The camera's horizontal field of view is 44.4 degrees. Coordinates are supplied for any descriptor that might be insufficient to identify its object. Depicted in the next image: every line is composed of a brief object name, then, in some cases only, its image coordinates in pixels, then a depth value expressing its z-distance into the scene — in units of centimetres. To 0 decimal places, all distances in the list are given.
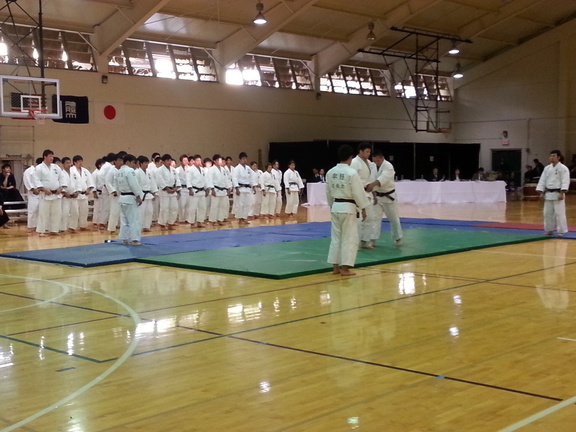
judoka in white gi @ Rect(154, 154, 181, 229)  1527
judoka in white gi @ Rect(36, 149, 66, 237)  1423
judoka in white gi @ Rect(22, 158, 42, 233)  1417
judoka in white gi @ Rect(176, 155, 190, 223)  1609
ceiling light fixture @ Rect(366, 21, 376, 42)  2311
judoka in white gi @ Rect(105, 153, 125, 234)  1455
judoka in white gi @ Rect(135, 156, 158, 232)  1318
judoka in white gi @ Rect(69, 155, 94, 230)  1526
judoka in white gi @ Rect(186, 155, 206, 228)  1606
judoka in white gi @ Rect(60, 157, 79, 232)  1482
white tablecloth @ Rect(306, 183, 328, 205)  2312
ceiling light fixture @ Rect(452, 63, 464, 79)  3039
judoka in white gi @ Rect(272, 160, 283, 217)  1884
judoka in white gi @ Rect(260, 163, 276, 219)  1848
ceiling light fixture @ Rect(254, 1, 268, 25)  1831
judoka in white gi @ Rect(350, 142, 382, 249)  1014
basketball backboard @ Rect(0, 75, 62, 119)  1452
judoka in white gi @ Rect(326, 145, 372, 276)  830
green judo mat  885
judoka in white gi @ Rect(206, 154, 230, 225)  1633
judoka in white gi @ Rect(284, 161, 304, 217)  1945
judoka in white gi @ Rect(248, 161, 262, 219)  1736
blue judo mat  1023
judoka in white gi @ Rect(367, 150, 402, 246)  1088
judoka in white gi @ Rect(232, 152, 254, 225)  1705
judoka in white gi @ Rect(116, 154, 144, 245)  1141
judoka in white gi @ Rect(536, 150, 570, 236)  1212
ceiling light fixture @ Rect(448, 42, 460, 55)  2535
